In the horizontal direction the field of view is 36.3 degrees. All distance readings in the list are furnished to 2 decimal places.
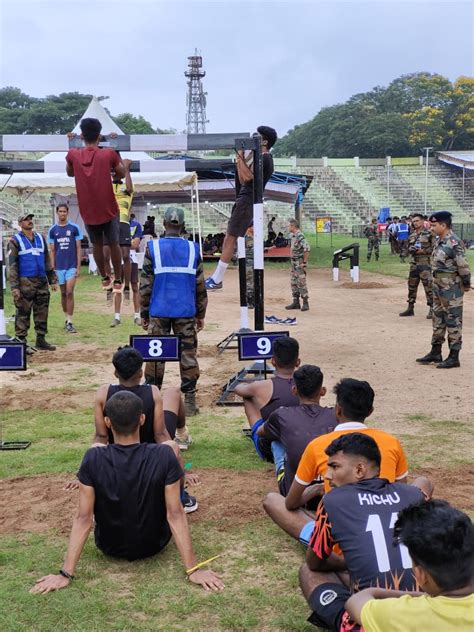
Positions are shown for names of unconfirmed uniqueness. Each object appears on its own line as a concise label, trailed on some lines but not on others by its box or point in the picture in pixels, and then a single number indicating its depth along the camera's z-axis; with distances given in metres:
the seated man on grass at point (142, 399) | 4.95
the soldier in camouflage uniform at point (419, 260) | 13.83
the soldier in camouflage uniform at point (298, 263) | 15.38
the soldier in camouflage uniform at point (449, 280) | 9.69
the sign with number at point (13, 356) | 6.50
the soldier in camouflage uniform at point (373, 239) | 30.12
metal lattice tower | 123.25
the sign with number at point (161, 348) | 6.56
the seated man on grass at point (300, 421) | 4.56
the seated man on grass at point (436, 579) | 2.29
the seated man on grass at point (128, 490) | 3.99
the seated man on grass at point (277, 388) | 5.51
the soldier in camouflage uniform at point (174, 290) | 6.88
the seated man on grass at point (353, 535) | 3.10
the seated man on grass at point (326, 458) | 3.90
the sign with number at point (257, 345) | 6.82
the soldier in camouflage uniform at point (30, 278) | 10.66
